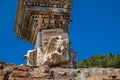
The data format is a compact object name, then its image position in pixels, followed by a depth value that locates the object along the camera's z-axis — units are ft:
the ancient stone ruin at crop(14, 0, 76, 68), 17.26
